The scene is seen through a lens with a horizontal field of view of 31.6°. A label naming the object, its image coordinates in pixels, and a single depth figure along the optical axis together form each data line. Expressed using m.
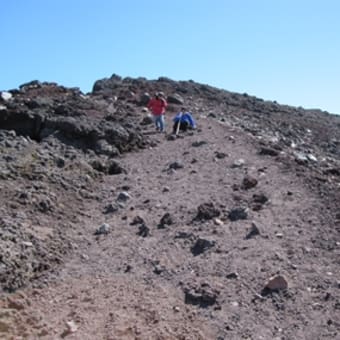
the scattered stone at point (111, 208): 12.71
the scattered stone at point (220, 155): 16.10
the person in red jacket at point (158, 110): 20.27
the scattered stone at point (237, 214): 11.45
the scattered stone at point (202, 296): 8.70
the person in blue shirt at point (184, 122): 20.50
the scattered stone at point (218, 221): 11.30
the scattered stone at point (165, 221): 11.67
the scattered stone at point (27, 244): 9.98
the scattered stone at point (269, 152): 16.16
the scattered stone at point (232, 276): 9.26
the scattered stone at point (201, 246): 10.30
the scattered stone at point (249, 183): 13.20
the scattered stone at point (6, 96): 20.83
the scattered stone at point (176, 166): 15.62
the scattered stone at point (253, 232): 10.59
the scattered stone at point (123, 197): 13.30
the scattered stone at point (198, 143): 17.80
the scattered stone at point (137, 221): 11.93
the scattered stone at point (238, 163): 15.10
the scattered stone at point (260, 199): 12.14
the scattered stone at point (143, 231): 11.33
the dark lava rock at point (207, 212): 11.58
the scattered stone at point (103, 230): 11.54
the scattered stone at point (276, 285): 8.77
